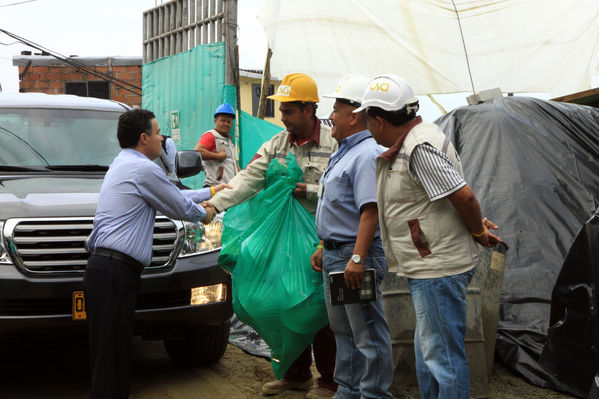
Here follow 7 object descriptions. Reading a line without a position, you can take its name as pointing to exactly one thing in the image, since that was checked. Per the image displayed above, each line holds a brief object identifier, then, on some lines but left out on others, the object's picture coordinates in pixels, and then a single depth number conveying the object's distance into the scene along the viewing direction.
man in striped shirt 3.24
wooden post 9.16
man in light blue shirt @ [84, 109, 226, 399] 3.84
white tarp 9.73
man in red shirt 8.22
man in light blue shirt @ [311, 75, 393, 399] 3.84
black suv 4.43
